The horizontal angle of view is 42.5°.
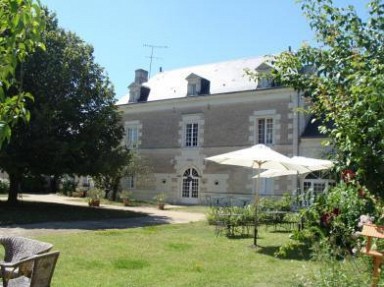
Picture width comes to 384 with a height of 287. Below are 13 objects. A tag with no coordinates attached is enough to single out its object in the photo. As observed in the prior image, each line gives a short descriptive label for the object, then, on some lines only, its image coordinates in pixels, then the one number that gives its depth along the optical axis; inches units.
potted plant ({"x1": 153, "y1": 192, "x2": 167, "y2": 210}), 914.7
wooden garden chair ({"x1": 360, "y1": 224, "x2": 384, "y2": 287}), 136.9
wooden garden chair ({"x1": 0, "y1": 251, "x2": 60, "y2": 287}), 161.8
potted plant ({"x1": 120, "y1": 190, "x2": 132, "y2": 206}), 978.0
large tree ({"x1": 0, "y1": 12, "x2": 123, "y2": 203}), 670.5
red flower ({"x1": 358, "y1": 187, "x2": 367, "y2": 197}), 144.2
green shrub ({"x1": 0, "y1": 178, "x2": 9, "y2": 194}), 1153.6
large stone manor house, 980.6
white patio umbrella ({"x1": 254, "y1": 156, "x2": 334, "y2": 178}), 468.8
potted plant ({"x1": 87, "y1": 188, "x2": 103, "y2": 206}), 867.4
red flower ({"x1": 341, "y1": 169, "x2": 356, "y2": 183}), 141.5
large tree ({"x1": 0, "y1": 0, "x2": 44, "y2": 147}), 99.9
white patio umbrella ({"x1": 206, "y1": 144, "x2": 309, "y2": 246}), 424.8
